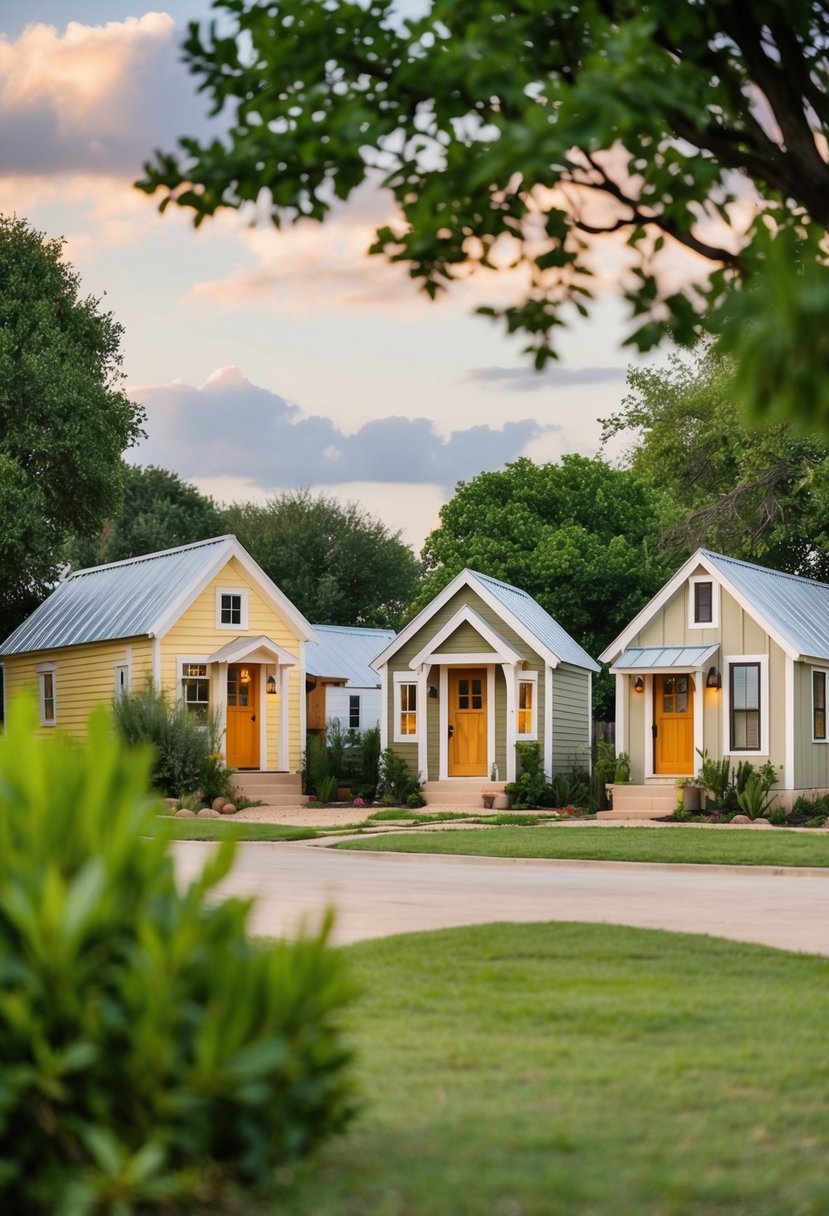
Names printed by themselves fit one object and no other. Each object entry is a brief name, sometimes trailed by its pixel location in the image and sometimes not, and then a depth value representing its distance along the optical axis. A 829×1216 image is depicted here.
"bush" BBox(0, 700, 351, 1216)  3.93
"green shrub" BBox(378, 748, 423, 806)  34.16
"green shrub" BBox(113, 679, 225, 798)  30.53
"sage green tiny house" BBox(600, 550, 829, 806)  30.77
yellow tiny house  34.69
